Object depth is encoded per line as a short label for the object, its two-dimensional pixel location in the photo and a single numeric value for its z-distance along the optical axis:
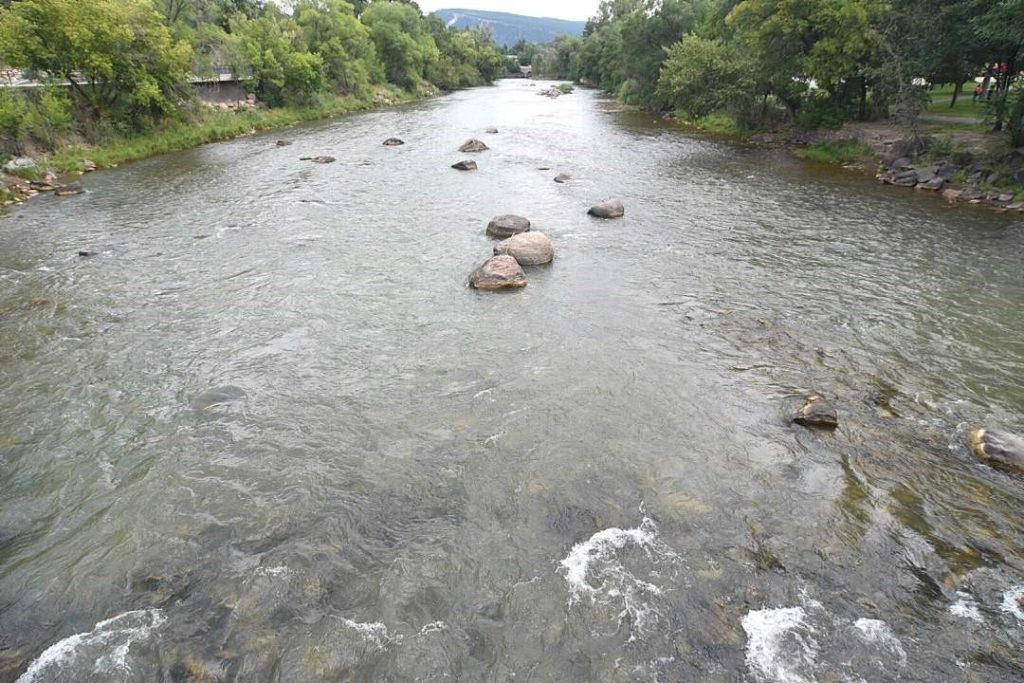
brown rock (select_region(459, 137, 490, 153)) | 41.88
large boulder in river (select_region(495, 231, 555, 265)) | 20.20
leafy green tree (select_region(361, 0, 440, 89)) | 91.06
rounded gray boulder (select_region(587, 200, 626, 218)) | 25.89
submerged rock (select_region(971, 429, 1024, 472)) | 10.15
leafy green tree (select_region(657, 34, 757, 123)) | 46.66
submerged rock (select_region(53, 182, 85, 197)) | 29.17
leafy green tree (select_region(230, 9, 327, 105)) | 57.88
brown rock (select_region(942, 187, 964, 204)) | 27.19
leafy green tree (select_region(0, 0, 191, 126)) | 33.03
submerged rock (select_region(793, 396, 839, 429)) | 11.35
